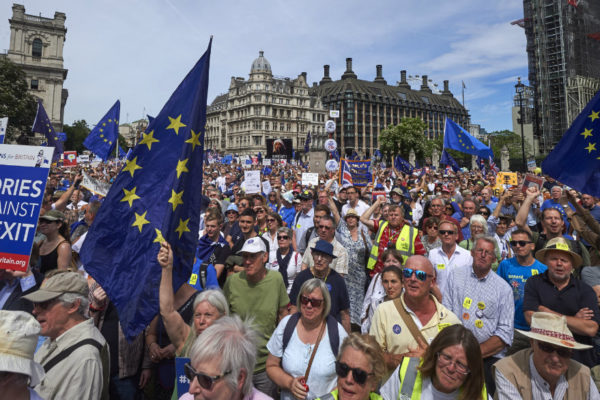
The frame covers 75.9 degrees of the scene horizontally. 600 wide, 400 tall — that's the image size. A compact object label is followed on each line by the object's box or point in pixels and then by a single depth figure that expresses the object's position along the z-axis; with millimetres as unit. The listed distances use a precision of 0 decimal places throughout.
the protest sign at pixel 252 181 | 10609
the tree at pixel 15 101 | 36688
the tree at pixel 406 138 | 71312
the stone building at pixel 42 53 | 57438
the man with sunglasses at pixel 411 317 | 3199
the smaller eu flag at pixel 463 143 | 13625
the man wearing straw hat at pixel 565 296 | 3482
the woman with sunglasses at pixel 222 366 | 2174
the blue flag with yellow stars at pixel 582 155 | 5113
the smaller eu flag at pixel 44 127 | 11164
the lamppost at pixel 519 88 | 25944
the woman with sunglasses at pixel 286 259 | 5285
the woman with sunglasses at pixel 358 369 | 2477
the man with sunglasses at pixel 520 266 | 4383
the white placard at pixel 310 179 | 13203
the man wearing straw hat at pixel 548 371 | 2648
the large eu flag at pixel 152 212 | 3312
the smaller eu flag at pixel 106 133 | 12867
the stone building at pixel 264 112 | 97312
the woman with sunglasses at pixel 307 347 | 2990
